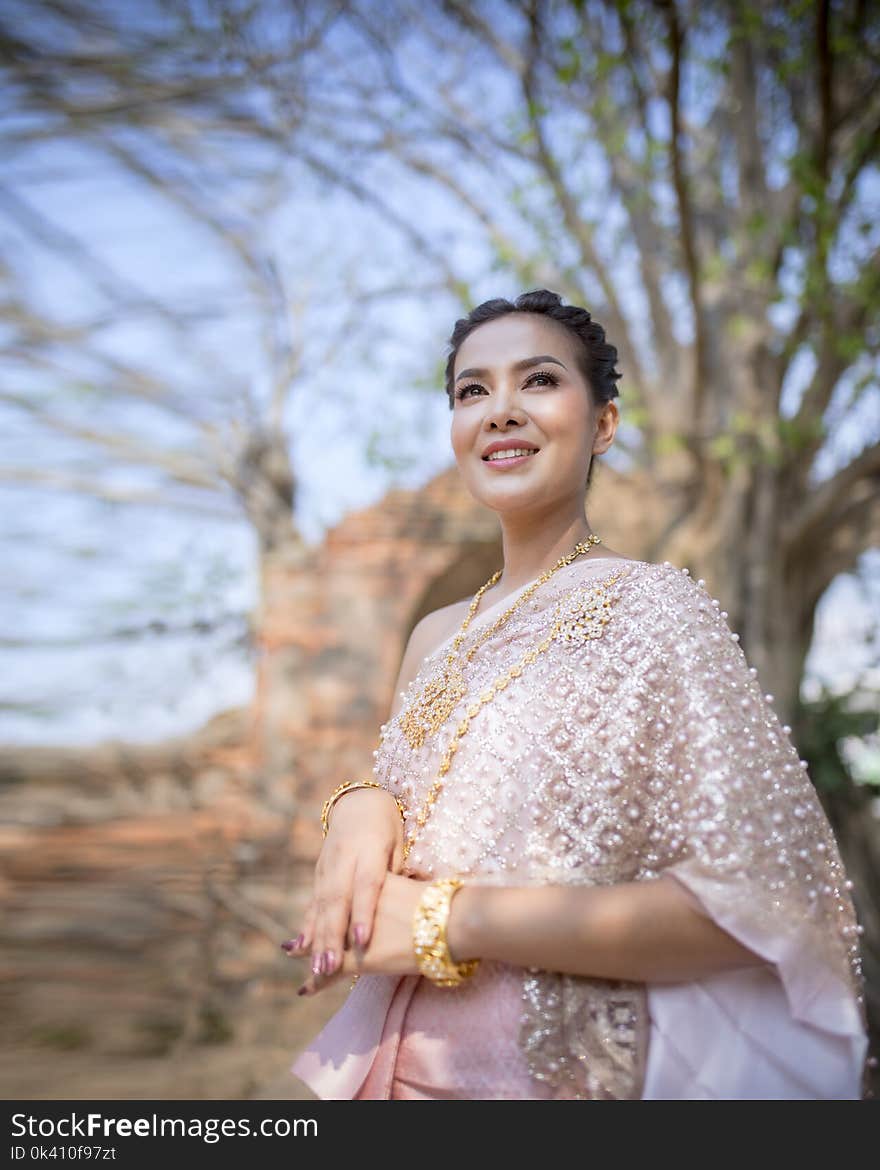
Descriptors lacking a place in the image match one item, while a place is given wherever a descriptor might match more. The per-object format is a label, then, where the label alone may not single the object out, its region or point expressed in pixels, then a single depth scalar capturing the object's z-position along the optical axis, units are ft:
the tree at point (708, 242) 12.77
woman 3.16
